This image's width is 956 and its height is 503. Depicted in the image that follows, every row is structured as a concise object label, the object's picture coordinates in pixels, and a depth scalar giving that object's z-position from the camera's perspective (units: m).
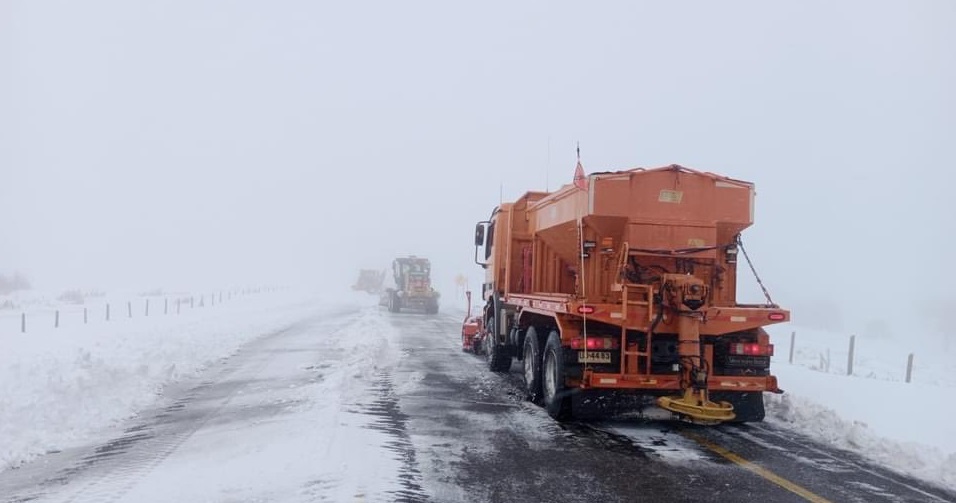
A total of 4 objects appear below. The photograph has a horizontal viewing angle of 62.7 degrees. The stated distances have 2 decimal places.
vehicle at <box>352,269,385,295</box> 70.72
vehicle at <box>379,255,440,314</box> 39.84
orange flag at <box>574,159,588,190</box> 9.91
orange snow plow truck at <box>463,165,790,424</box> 9.16
